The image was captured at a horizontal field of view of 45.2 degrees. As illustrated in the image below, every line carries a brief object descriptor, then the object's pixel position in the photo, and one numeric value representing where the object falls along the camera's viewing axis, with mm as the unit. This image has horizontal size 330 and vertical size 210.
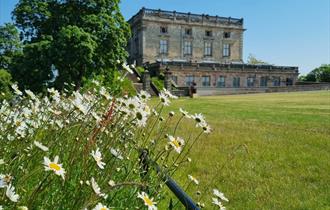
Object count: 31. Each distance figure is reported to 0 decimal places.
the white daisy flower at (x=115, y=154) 2041
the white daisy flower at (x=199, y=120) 2715
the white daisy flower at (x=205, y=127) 2716
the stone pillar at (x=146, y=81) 38125
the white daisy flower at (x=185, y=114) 2929
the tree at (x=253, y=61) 87200
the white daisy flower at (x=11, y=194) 1361
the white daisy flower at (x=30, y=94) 3147
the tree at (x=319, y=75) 72938
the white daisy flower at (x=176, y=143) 2388
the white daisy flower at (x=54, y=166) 1479
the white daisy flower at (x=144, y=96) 3324
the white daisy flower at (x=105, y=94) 3023
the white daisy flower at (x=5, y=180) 1449
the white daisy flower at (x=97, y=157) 1806
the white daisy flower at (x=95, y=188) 1554
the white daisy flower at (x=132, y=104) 2676
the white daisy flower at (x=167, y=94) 3322
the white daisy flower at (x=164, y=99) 2999
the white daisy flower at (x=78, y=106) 2524
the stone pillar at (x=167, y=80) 39344
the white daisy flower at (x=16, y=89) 3308
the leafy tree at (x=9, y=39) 40969
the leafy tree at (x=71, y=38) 19172
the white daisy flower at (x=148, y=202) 1781
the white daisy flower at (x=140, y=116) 2545
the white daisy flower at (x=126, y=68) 3377
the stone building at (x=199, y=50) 49938
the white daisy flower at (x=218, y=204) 2316
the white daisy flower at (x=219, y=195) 2420
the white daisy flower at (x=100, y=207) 1478
